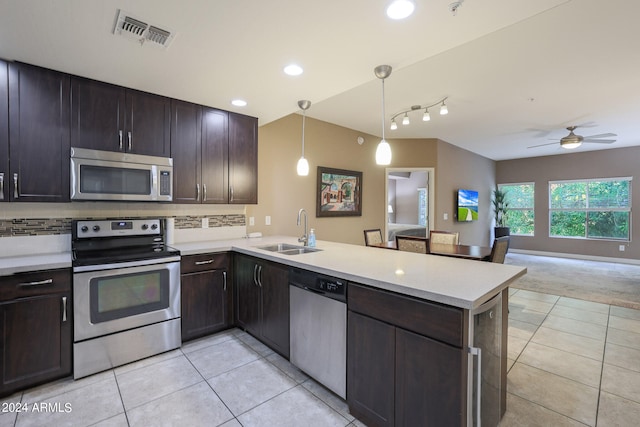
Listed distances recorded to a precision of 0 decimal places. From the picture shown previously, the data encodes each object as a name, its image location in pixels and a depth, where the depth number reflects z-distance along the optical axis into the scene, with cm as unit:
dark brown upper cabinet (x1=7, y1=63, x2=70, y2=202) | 211
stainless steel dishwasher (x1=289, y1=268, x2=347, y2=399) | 180
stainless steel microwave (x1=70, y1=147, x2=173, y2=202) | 233
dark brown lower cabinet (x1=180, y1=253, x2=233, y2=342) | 262
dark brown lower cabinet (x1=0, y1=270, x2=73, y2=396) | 188
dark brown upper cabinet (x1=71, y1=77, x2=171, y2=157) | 235
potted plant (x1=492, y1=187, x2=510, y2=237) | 826
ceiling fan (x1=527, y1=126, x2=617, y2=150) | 477
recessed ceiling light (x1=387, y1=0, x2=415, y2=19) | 150
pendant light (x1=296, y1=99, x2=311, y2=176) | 299
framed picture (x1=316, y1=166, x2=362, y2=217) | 440
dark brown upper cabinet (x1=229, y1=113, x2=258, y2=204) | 323
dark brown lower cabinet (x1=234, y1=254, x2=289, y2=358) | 230
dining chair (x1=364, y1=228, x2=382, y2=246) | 417
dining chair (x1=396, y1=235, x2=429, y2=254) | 319
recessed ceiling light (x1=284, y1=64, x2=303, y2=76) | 221
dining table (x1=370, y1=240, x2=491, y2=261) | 308
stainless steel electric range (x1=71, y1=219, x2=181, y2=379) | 212
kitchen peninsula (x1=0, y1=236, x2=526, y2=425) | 127
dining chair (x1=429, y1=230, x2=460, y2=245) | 407
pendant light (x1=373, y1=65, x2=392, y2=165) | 221
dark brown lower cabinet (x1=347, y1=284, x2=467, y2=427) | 128
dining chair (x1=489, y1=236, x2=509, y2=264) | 305
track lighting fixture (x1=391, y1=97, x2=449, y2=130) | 361
